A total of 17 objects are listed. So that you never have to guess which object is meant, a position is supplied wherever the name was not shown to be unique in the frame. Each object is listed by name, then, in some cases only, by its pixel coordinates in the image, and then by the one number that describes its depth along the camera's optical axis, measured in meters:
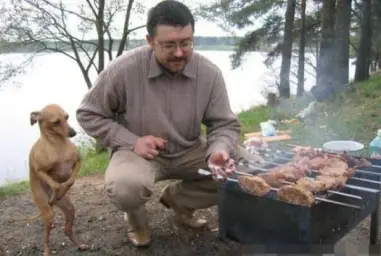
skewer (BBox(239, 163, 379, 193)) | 2.37
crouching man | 2.90
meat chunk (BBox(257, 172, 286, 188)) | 2.54
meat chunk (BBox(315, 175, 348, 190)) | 2.45
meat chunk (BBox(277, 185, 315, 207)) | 2.21
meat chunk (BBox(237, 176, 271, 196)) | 2.39
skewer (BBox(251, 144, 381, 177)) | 2.73
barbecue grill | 2.25
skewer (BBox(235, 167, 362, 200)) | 2.36
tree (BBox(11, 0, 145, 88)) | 10.16
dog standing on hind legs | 2.58
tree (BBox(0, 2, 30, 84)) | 9.95
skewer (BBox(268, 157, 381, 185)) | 2.64
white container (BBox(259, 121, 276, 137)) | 6.52
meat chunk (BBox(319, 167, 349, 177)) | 2.60
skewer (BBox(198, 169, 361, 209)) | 2.23
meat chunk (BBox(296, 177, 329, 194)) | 2.35
